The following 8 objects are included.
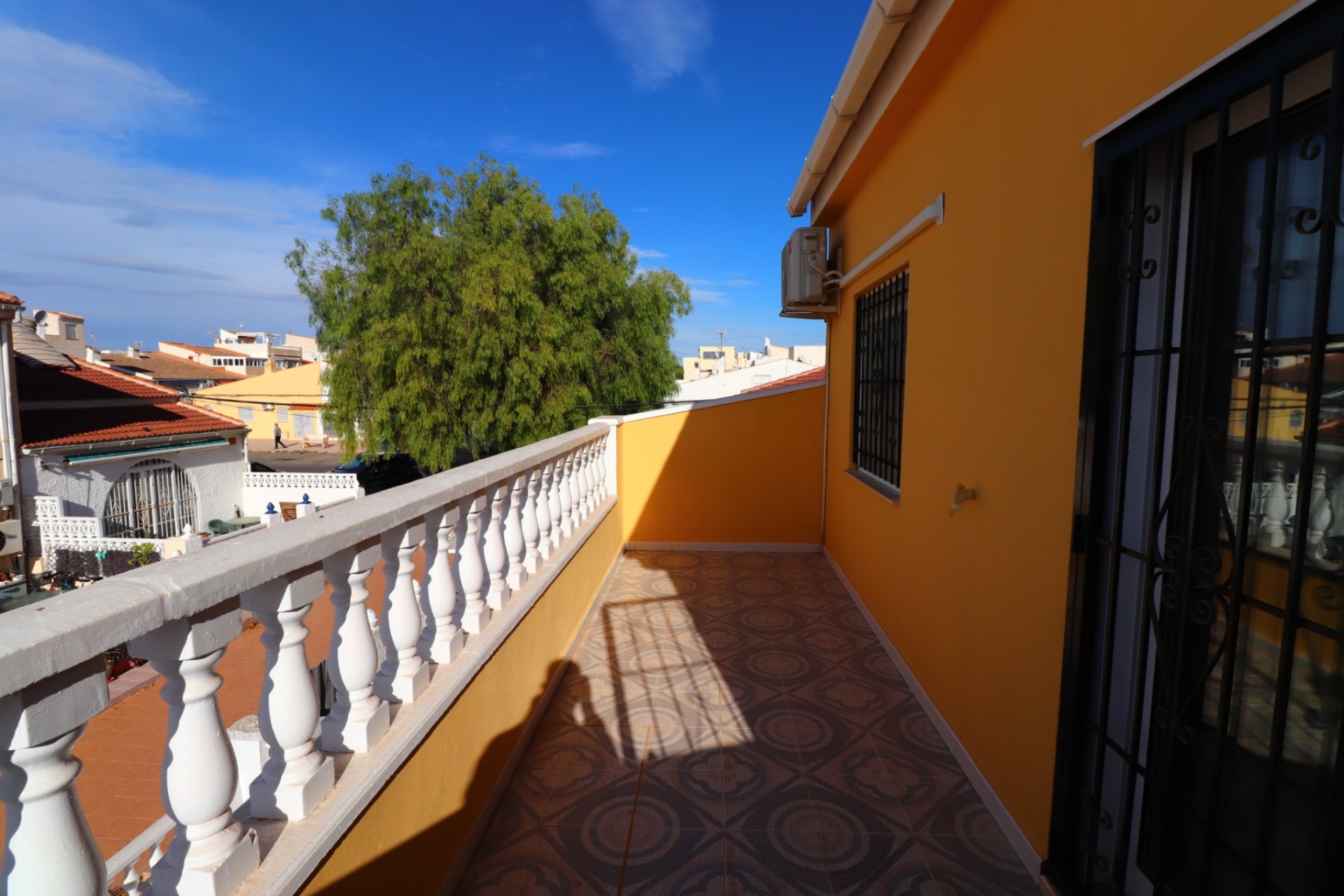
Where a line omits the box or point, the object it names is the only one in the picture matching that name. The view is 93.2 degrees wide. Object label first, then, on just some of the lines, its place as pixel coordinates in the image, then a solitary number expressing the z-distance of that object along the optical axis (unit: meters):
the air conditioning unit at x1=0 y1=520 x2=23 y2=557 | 11.69
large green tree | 14.19
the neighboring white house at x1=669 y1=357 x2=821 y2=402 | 26.44
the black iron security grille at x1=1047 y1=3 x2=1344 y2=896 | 1.24
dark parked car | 21.09
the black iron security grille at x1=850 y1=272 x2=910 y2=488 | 4.05
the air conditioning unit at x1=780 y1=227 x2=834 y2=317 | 5.34
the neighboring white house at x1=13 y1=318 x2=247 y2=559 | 12.56
